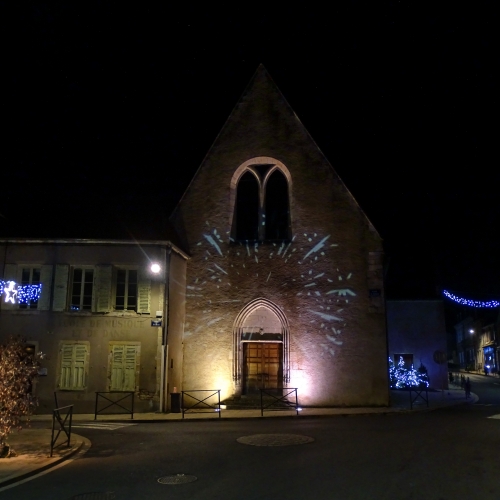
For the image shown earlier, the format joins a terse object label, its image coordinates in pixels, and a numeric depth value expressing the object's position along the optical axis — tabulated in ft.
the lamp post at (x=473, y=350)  217.97
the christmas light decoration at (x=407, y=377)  86.02
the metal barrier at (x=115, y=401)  52.77
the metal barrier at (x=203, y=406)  58.03
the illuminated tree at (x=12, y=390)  30.37
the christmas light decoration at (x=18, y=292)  59.52
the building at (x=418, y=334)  96.73
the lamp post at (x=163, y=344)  56.80
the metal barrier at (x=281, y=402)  58.08
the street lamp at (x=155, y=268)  58.75
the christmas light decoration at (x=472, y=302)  87.56
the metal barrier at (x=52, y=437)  31.07
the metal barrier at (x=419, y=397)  58.66
